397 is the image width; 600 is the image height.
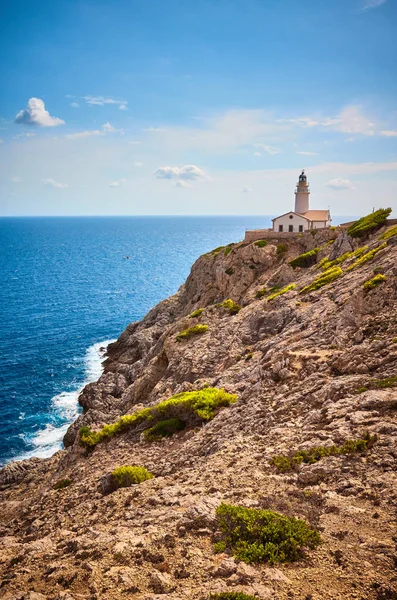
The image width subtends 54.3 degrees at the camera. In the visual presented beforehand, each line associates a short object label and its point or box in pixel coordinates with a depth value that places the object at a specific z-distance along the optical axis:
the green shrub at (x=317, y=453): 13.59
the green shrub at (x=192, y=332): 41.03
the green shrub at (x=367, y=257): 31.72
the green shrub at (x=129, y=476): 17.73
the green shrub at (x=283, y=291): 37.78
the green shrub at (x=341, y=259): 36.28
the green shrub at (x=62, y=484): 22.38
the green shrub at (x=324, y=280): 33.47
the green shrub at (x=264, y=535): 10.43
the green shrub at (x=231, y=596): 8.99
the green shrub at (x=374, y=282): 23.78
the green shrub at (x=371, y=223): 41.60
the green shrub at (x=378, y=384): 16.02
